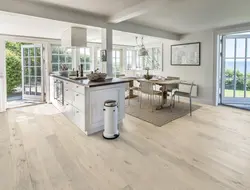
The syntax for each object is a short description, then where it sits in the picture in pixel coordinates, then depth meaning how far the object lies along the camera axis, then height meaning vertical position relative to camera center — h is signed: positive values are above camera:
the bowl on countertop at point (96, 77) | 3.20 +0.08
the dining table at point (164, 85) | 4.38 -0.09
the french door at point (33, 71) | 5.53 +0.33
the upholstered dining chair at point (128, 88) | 5.34 -0.19
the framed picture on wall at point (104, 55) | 3.86 +0.57
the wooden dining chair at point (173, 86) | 4.95 -0.13
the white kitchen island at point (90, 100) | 2.96 -0.32
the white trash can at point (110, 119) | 2.86 -0.60
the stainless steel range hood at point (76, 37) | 3.93 +1.00
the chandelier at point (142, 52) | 5.13 +0.84
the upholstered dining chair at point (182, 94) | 4.37 -0.30
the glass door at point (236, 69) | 5.03 +0.36
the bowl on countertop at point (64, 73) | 4.62 +0.22
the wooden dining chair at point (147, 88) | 4.42 -0.16
